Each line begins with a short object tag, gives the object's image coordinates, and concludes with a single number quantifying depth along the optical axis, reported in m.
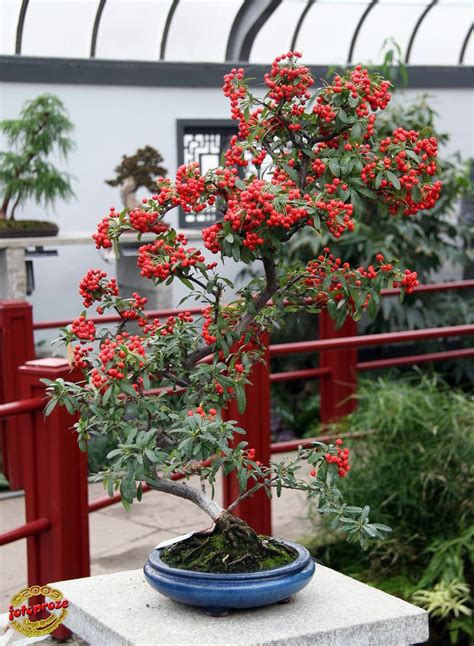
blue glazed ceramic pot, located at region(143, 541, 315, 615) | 1.82
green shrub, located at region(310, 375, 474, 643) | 3.46
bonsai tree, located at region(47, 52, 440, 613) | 1.79
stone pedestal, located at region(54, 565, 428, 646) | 1.77
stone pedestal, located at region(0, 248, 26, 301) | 6.15
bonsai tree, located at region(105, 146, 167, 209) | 6.62
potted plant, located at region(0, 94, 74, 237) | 6.10
